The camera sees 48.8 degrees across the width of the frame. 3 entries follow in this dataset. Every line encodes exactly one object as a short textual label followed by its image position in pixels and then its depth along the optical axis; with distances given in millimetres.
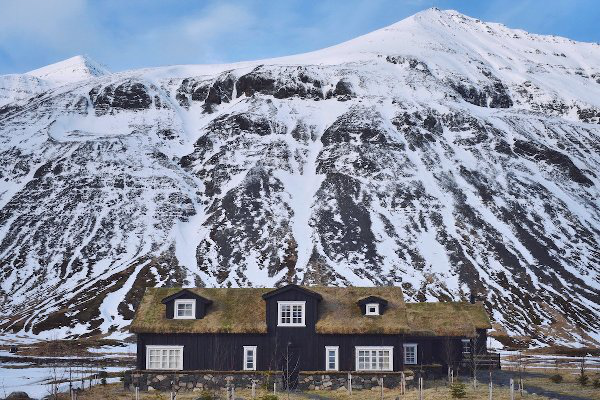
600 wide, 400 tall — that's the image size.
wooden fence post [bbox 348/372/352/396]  48762
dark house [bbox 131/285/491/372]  52719
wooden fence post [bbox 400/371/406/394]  48216
